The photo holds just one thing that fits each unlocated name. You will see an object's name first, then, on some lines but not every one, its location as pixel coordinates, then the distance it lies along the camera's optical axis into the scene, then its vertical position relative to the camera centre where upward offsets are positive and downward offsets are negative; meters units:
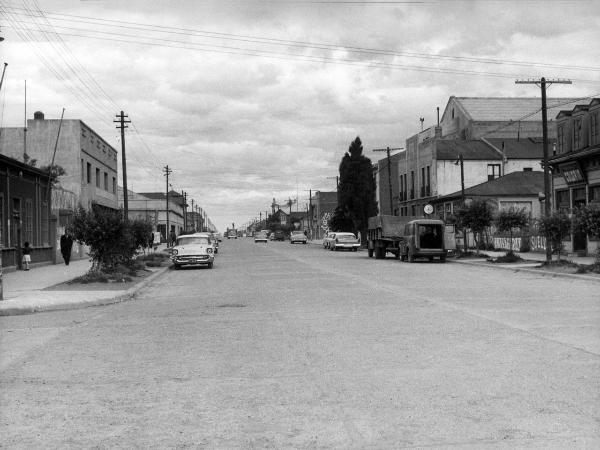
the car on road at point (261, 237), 99.75 -0.36
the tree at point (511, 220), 31.75 +0.41
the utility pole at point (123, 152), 41.14 +5.02
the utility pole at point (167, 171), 89.44 +8.28
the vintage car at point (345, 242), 56.00 -0.73
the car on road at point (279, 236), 118.31 -0.34
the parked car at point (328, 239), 59.72 -0.53
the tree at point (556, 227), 26.17 +0.04
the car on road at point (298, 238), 86.88 -0.52
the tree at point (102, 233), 23.14 +0.15
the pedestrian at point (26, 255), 29.60 -0.65
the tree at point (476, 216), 35.09 +0.68
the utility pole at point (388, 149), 54.20 +6.31
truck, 35.03 -0.35
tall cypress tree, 67.56 +4.09
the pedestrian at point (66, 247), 34.00 -0.40
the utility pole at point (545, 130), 28.30 +4.05
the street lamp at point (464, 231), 36.45 -0.05
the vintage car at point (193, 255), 31.78 -0.84
